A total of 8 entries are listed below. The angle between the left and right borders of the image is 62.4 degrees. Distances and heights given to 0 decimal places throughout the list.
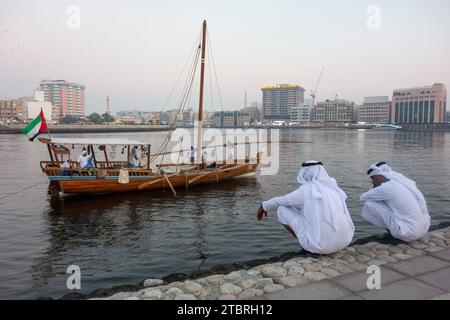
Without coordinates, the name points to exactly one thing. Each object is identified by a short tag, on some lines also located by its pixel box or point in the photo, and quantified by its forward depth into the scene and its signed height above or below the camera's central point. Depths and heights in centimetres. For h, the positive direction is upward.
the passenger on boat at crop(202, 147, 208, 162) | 2701 -217
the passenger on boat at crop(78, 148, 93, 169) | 2119 -190
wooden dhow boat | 1998 -280
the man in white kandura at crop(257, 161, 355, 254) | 659 -153
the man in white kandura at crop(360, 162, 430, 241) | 742 -158
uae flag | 1848 -7
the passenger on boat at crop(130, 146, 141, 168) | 2270 -184
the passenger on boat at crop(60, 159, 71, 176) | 1998 -215
